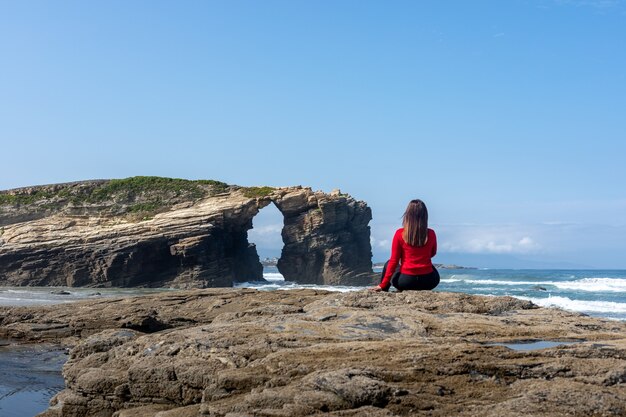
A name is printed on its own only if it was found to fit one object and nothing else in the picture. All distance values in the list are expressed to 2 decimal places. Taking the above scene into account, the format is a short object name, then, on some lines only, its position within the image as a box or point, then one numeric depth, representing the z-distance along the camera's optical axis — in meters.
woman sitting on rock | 9.45
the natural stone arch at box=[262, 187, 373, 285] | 54.06
